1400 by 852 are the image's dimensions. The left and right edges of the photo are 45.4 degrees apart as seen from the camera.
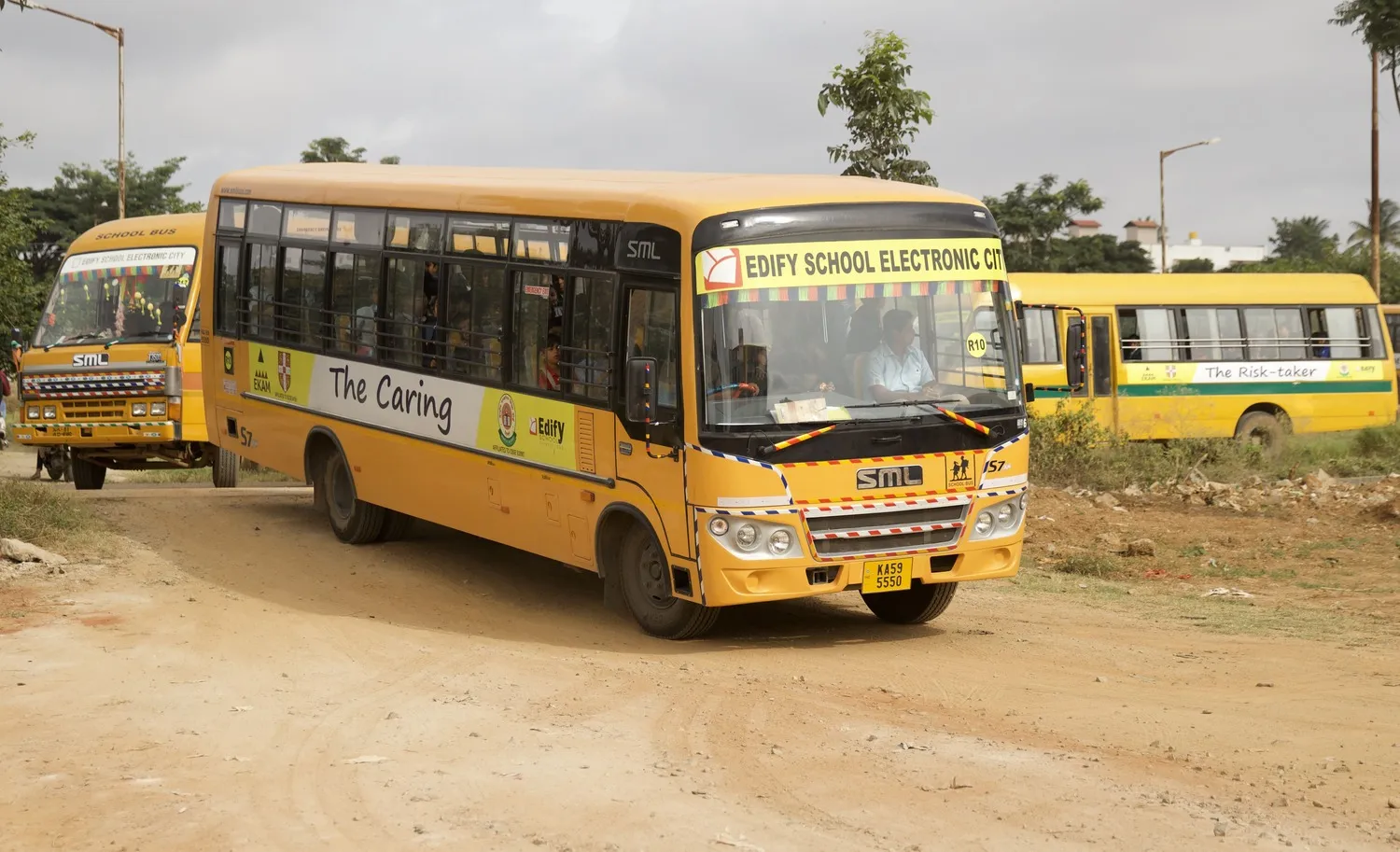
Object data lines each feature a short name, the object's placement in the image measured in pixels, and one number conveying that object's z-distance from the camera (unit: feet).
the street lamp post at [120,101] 108.17
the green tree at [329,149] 177.68
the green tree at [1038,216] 191.01
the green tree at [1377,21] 117.60
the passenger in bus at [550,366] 37.37
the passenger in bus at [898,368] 33.24
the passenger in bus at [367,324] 45.42
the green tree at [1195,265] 255.50
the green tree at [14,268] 90.17
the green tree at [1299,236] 313.73
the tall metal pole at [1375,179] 132.26
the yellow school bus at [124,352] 62.34
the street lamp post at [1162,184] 155.12
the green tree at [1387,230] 228.51
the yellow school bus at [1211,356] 83.46
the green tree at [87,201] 194.29
